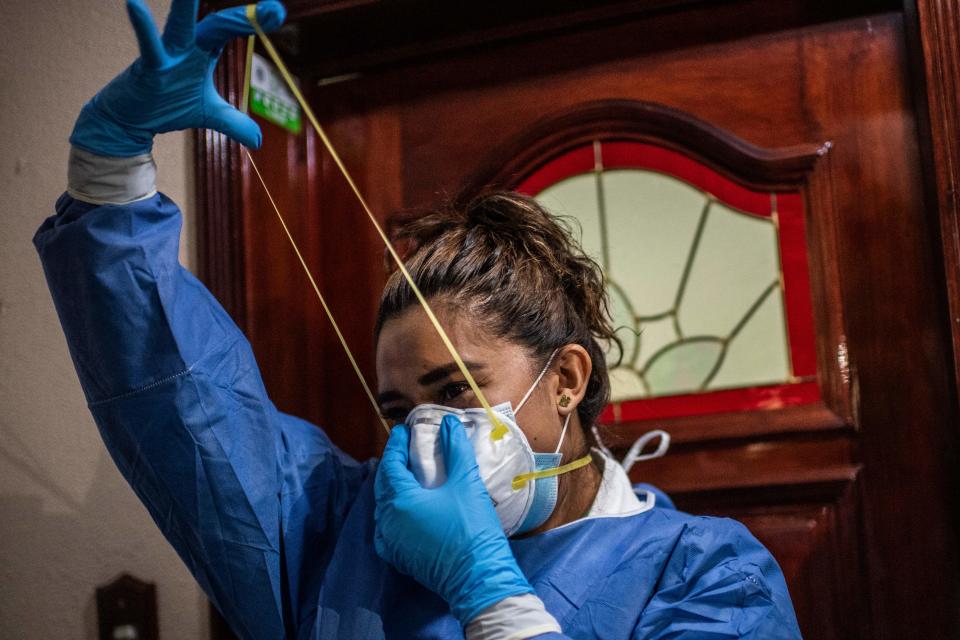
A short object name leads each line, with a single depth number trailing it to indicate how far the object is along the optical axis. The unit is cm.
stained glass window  161
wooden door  152
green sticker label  168
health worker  105
